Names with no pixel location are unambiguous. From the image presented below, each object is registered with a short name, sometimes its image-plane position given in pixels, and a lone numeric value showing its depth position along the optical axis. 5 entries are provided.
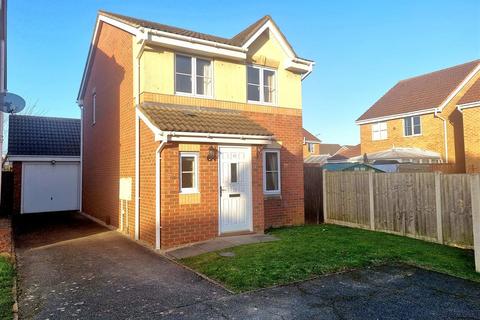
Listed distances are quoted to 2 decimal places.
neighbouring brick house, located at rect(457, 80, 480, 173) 21.81
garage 17.34
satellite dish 9.34
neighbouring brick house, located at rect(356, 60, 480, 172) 24.56
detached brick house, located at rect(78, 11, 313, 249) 9.32
